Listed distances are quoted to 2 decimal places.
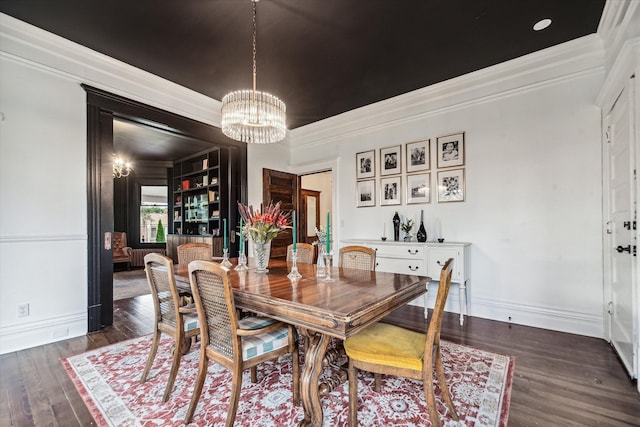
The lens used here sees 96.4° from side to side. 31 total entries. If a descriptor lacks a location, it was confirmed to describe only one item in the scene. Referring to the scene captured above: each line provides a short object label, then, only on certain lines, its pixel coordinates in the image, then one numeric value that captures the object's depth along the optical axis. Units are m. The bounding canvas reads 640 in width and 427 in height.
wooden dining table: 1.33
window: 7.88
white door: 2.05
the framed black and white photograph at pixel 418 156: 3.88
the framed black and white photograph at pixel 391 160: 4.14
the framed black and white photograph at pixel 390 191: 4.15
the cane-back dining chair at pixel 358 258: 2.63
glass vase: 2.31
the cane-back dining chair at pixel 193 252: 3.00
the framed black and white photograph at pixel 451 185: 3.61
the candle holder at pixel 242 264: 2.46
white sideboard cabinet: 3.21
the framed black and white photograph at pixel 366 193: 4.40
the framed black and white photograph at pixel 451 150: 3.62
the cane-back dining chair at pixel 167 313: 1.83
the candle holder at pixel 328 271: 1.96
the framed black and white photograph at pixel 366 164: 4.41
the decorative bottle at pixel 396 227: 4.00
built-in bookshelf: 5.16
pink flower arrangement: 2.24
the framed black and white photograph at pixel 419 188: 3.87
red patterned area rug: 1.64
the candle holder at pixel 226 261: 2.47
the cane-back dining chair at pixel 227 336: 1.50
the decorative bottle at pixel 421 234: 3.72
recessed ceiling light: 2.54
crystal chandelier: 2.58
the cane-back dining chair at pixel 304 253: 3.07
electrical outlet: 2.66
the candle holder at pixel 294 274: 2.04
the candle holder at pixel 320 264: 2.08
